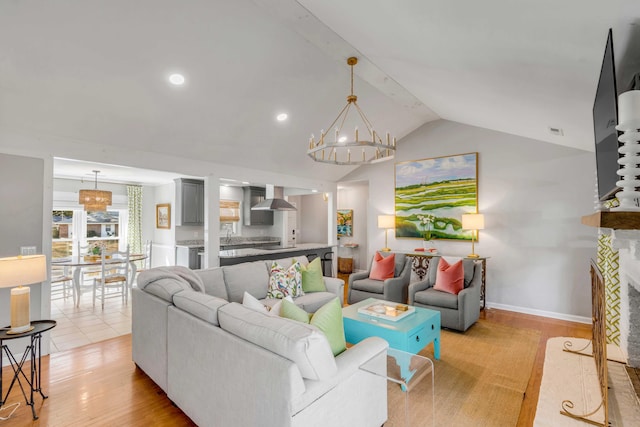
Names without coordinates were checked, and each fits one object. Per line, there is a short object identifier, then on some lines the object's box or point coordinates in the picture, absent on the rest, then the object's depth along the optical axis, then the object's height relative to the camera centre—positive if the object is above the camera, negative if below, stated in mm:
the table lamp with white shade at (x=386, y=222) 5875 -62
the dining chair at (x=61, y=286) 5098 -1195
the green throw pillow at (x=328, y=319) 1877 -618
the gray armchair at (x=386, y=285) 4531 -994
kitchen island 5012 -622
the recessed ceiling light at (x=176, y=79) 3187 +1448
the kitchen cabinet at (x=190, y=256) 6188 -751
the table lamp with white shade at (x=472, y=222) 4824 -54
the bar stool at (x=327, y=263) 6638 -958
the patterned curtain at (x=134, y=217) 7359 +50
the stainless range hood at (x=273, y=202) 6254 +340
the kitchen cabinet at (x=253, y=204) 7781 +373
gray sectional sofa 1494 -833
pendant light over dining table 5484 +356
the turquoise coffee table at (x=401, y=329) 2658 -992
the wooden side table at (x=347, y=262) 8031 -1113
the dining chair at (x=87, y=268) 5692 -980
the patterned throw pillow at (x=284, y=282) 3713 -760
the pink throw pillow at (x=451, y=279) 4084 -801
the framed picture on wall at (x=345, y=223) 8312 -113
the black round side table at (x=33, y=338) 2256 -896
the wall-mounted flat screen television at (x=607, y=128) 1342 +450
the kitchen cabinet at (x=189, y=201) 6590 +383
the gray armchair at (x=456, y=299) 3824 -1028
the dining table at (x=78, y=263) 4655 -676
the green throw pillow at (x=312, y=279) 3977 -769
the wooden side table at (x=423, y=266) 4922 -785
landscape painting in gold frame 5285 +418
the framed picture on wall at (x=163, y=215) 6949 +92
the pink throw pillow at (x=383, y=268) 4789 -761
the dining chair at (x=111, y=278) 4950 -964
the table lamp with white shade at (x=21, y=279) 2236 -440
